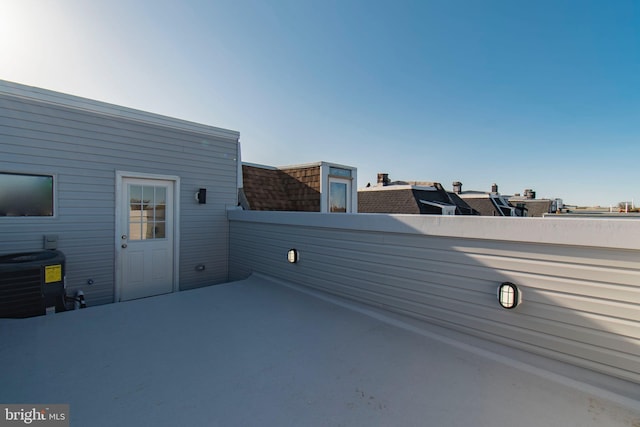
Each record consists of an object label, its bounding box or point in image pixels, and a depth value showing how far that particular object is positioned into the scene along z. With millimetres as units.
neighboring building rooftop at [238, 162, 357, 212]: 7375
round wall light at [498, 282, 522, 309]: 2254
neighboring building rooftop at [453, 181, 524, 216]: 16878
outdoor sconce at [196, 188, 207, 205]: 5344
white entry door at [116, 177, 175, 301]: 4617
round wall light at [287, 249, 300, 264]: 4277
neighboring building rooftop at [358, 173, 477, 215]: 12234
